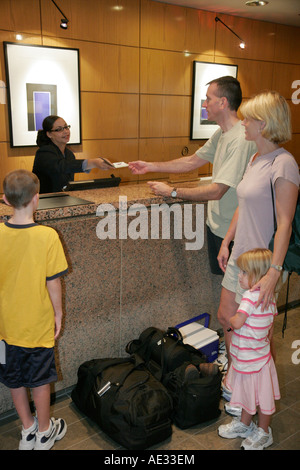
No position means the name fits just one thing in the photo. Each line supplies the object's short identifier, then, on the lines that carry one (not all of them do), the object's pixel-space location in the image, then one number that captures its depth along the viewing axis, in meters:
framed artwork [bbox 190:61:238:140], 5.76
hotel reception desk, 2.26
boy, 1.73
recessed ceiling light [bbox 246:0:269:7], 5.09
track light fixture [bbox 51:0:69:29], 4.07
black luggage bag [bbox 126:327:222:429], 2.13
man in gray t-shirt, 2.25
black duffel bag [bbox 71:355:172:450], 1.96
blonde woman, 1.85
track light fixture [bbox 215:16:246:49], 5.74
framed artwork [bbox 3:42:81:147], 4.14
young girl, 1.89
